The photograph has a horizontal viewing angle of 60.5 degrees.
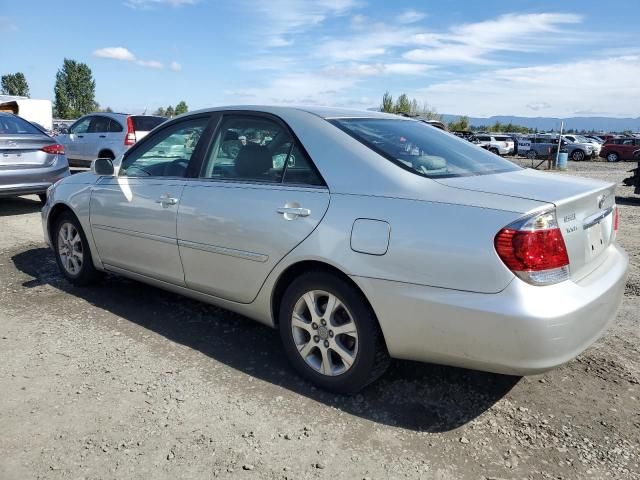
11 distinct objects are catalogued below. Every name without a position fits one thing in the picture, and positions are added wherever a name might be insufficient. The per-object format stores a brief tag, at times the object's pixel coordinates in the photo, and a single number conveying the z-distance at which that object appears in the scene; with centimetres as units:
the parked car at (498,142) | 3397
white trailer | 2337
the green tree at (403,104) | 6414
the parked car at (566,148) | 3316
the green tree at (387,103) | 6168
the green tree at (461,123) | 6622
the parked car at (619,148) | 3180
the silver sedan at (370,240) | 250
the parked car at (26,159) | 793
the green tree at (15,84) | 7975
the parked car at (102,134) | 1216
